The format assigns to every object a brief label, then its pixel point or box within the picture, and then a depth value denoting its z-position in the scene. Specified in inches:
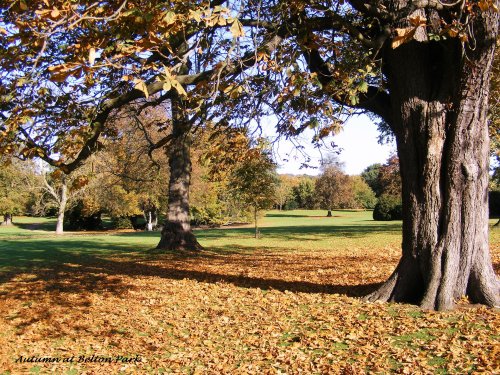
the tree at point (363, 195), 2876.5
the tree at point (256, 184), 822.5
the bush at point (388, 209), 1690.5
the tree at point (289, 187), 2746.6
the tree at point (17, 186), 1493.6
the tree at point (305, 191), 2893.7
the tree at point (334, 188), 2372.3
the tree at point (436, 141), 235.0
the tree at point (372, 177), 2955.2
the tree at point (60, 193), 1340.6
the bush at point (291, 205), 3050.0
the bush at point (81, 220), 1762.3
